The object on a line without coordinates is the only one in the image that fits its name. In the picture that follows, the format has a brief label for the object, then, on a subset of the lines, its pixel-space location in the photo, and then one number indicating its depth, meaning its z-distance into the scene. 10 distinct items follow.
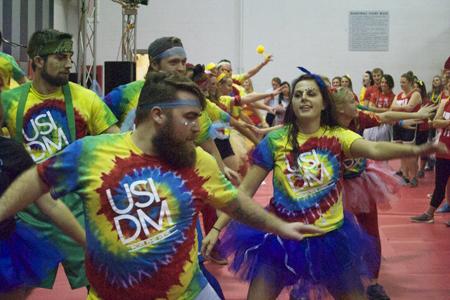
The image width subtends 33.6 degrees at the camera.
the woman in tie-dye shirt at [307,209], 3.89
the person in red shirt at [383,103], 12.22
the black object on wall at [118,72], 9.42
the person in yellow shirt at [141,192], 2.72
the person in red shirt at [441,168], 8.26
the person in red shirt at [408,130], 11.52
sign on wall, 19.84
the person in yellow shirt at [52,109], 4.46
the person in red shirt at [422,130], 12.24
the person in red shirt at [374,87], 14.44
